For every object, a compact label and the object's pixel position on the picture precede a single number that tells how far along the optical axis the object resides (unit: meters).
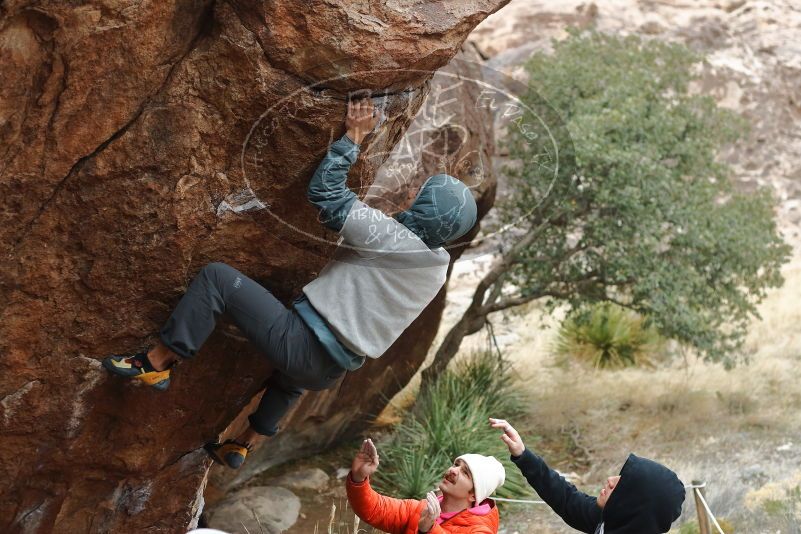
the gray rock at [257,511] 7.41
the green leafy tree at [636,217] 9.06
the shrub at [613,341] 11.47
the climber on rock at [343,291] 4.41
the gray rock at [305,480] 8.33
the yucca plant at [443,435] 8.06
